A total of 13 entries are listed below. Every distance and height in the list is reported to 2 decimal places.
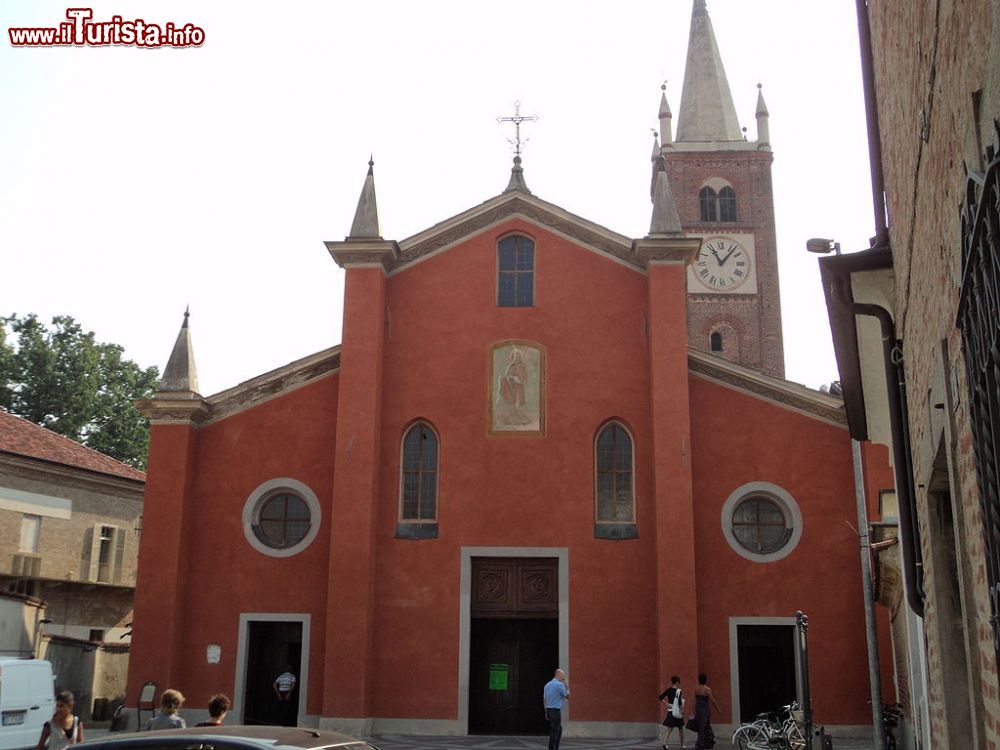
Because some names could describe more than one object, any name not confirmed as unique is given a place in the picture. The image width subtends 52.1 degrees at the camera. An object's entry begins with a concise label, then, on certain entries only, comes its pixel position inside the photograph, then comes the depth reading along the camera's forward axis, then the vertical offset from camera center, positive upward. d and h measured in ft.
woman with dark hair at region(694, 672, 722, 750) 58.70 -4.10
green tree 142.82 +34.21
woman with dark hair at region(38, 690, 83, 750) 36.42 -3.11
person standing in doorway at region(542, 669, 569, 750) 53.01 -3.09
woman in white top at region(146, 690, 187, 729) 31.32 -2.38
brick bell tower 139.03 +57.94
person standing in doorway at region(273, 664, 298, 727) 65.36 -3.47
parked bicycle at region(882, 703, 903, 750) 58.34 -4.38
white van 45.78 -3.05
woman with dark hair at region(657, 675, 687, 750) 58.39 -3.66
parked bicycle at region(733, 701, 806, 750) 54.19 -4.80
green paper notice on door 66.69 -2.28
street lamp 49.62 +18.92
